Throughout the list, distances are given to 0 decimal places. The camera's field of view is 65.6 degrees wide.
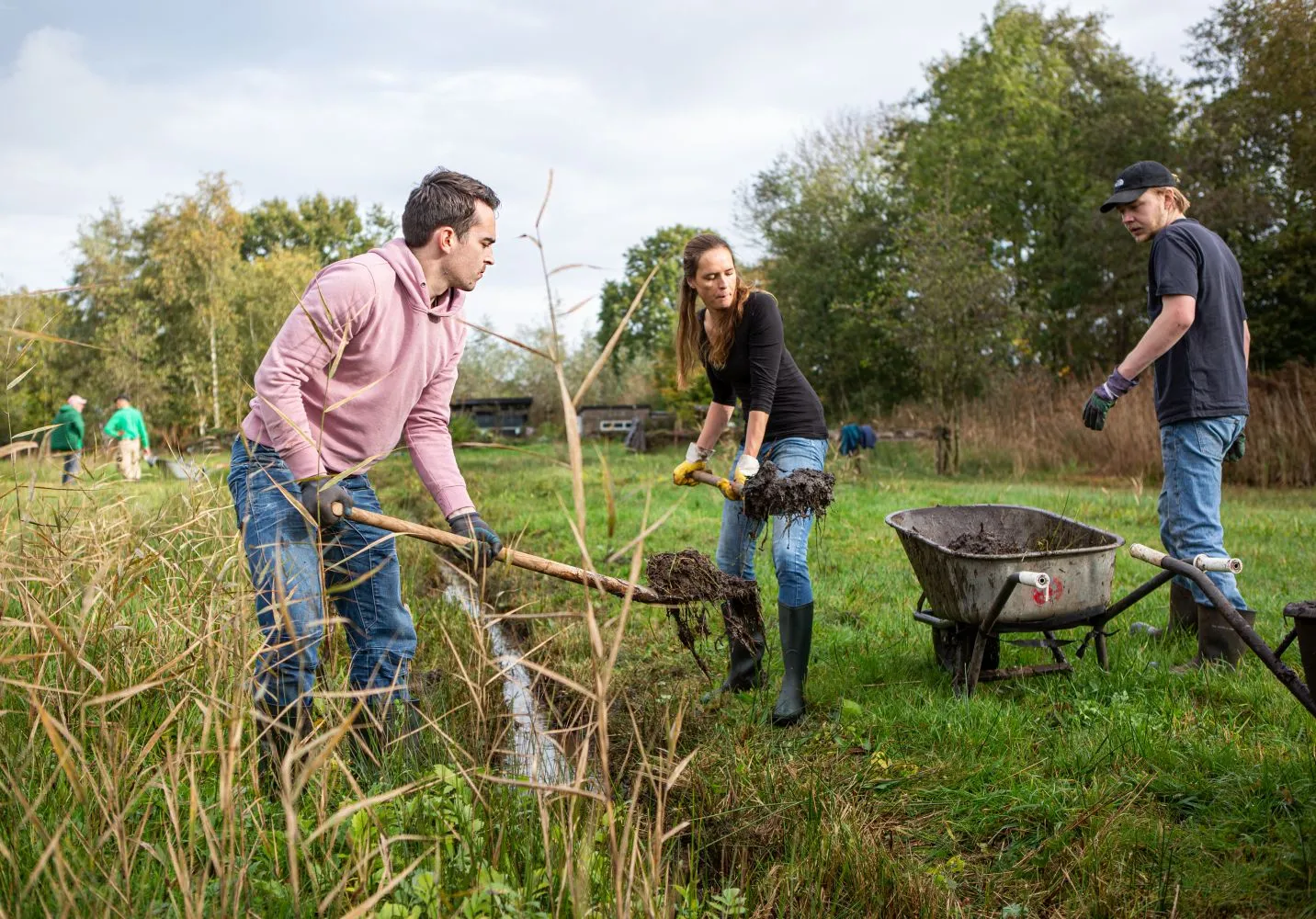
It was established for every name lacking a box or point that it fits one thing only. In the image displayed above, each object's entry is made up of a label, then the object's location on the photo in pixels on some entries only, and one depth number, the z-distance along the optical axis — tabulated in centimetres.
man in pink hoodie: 286
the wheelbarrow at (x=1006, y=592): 360
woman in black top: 395
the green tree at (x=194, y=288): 3198
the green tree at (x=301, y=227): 5431
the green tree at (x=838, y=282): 2609
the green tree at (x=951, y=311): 1573
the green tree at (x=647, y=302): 4303
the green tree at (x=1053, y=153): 2375
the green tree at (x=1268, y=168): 1878
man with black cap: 404
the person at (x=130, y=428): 1434
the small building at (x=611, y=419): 2977
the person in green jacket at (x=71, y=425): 1254
